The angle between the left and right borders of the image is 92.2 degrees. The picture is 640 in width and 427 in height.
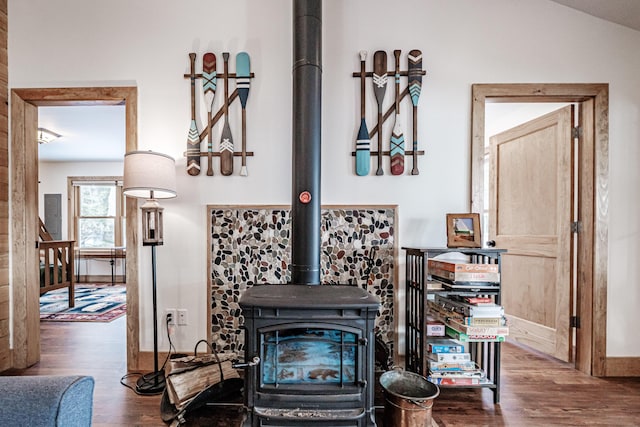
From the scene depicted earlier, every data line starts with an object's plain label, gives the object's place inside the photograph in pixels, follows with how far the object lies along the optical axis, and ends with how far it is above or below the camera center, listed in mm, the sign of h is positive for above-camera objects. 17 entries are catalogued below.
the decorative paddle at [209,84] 2205 +894
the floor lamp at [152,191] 1882 +116
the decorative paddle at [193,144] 2223 +466
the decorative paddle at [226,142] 2205 +479
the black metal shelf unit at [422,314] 1858 -682
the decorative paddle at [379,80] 2170 +908
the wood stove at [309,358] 1465 -745
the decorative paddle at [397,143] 2178 +460
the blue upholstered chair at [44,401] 859 -551
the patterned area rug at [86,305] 3429 -1235
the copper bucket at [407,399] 1460 -968
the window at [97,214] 5711 -102
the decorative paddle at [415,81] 2172 +901
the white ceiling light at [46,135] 3817 +935
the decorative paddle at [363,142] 2176 +470
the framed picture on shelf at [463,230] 1968 -140
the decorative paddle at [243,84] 2189 +890
